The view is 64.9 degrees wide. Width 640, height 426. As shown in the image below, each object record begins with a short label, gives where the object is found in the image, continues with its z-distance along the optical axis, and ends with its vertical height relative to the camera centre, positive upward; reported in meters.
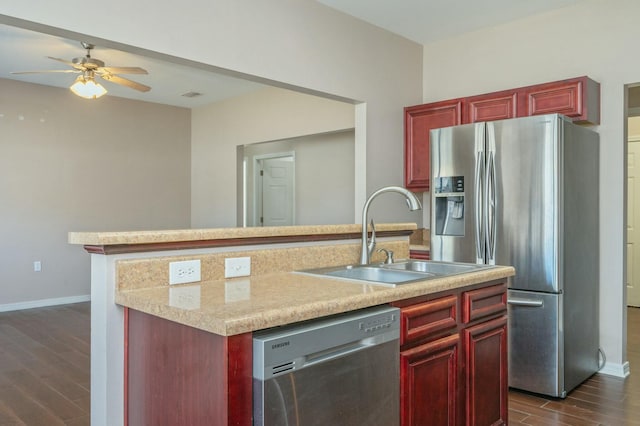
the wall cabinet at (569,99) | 3.46 +0.78
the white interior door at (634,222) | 5.95 -0.15
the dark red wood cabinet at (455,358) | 1.82 -0.60
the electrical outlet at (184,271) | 1.81 -0.23
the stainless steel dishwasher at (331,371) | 1.32 -0.47
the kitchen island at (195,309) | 1.31 -0.30
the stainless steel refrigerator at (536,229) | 3.15 -0.13
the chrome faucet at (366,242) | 2.39 -0.16
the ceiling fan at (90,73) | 4.42 +1.21
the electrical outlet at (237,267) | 1.99 -0.23
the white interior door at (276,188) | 6.95 +0.30
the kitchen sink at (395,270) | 2.26 -0.29
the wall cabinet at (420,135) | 4.23 +0.66
